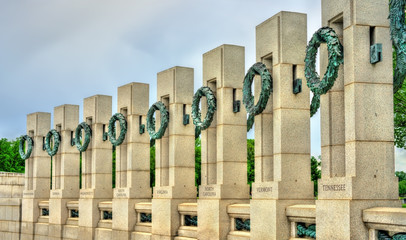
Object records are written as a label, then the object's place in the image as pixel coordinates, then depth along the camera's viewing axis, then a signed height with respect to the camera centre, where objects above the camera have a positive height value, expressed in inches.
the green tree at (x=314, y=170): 2881.4 -41.2
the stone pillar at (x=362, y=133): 629.9 +26.6
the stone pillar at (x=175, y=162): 1014.4 -2.0
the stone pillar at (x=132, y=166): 1136.2 -9.0
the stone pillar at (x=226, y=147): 895.1 +18.7
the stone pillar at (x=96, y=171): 1248.8 -19.4
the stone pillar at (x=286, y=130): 773.9 +36.0
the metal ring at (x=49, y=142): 1406.3 +41.3
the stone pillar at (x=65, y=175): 1364.4 -29.5
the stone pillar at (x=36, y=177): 1475.1 -36.2
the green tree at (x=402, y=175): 4905.3 -110.4
